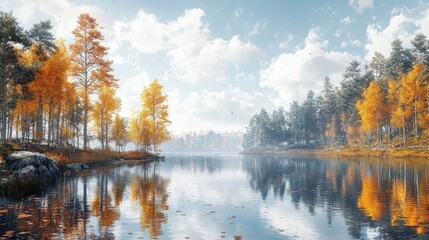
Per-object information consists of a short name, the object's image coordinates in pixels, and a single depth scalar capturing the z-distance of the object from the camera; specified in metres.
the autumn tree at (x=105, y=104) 48.28
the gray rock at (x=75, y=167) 27.42
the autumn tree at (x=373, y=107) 63.38
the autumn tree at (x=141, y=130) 55.91
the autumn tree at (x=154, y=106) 57.44
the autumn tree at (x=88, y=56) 36.59
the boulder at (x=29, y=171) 14.73
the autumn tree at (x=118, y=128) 54.09
